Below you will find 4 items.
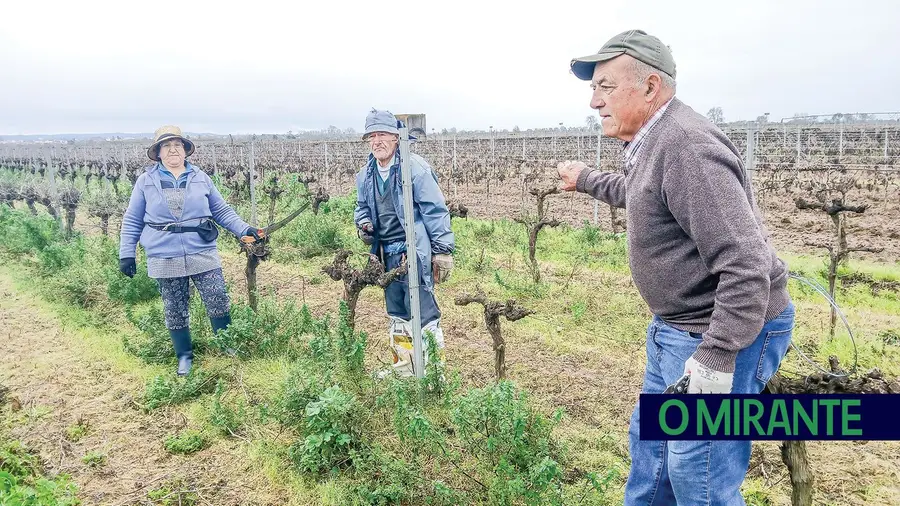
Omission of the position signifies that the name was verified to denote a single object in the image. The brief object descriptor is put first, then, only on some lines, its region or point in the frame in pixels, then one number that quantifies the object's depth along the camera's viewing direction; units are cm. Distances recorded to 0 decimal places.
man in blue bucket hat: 373
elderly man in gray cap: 156
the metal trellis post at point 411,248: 347
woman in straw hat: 442
